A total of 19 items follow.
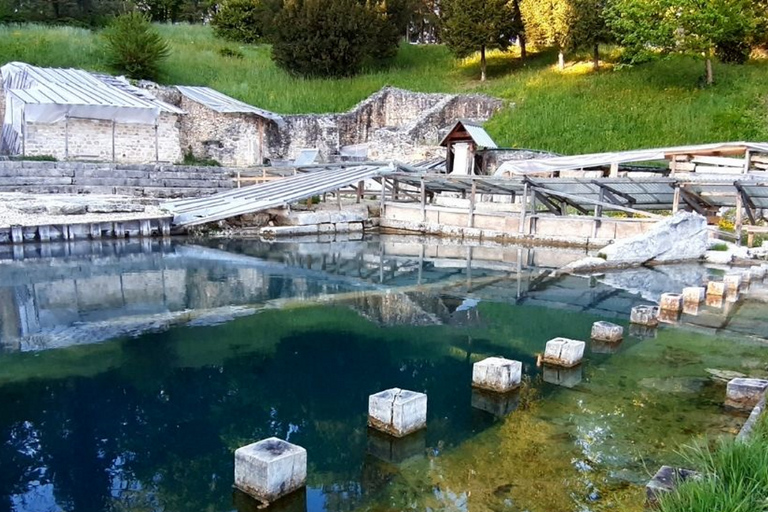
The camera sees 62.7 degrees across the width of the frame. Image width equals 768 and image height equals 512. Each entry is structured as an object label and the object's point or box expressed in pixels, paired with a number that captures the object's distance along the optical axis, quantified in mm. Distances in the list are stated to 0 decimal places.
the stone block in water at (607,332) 8227
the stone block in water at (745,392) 5906
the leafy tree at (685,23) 24609
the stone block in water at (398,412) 5379
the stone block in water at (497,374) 6348
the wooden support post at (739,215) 15124
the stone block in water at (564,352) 7203
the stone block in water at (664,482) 3707
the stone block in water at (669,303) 9578
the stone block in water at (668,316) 9312
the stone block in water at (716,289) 10500
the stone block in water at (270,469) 4305
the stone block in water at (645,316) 9023
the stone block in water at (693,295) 10039
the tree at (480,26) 31172
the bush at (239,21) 37062
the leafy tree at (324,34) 31609
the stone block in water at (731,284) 10930
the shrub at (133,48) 27891
